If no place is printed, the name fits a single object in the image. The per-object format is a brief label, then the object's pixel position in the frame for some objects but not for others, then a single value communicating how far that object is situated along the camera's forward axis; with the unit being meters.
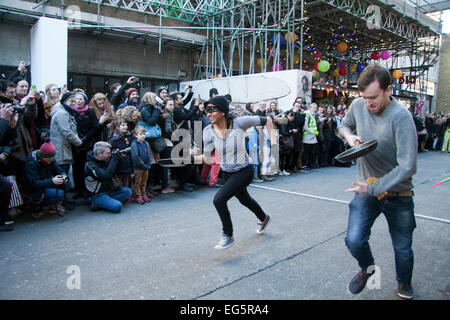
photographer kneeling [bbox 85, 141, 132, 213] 5.38
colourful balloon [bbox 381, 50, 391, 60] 17.61
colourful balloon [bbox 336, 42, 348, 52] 16.95
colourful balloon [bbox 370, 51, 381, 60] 18.31
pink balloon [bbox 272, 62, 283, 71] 13.12
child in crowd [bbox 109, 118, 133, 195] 5.88
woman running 3.85
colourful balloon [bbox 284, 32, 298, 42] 12.36
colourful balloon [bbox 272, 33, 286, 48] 12.97
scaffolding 13.31
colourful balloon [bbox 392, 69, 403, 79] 19.56
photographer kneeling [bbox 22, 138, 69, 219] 4.88
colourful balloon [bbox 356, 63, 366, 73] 19.99
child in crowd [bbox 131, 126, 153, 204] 5.97
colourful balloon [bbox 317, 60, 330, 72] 14.91
